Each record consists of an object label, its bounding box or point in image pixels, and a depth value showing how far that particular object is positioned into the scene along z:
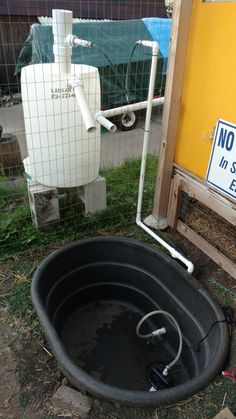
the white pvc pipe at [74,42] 1.97
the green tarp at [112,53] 4.82
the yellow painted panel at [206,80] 1.76
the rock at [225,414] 1.40
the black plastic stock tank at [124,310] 1.99
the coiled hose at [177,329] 1.91
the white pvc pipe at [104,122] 1.88
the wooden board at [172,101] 1.94
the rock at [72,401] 1.42
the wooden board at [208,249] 2.12
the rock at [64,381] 1.54
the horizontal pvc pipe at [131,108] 2.45
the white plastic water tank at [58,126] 2.12
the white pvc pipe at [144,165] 2.12
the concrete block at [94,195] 2.64
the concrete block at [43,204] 2.45
